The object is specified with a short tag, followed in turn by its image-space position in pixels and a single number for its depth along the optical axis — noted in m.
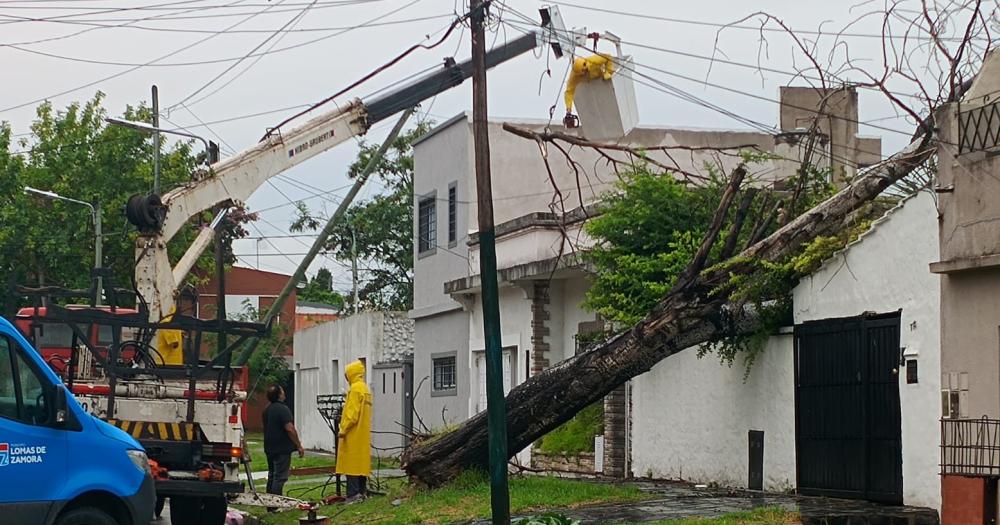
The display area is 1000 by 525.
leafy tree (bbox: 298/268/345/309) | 72.07
